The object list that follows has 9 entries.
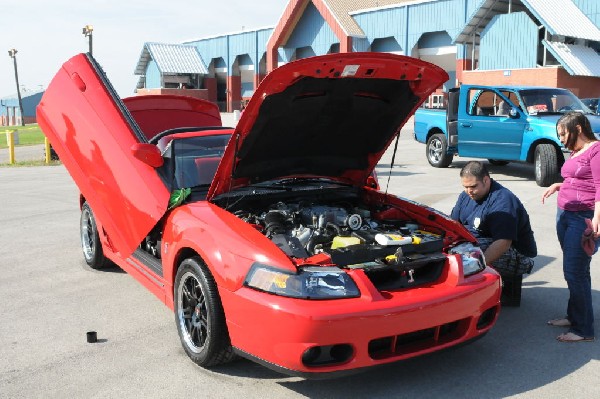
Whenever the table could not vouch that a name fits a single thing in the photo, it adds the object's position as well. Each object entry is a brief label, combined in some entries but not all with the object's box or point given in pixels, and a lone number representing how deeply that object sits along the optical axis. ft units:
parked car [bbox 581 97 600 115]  68.85
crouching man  15.89
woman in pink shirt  13.73
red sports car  11.13
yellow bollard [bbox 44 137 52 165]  62.86
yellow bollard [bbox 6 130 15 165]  63.52
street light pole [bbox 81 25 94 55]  82.13
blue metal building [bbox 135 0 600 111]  91.76
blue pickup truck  38.86
